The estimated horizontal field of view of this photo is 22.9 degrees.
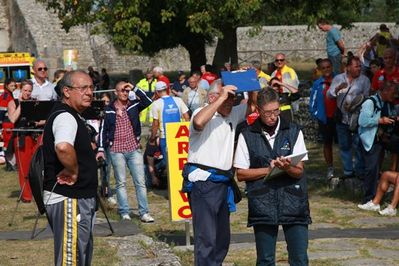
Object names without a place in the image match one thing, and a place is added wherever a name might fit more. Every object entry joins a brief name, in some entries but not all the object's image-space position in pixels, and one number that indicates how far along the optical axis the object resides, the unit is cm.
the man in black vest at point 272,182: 777
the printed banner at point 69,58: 3677
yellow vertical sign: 1132
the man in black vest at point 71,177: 745
